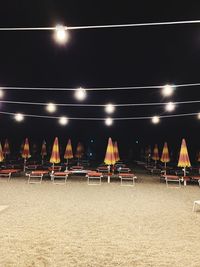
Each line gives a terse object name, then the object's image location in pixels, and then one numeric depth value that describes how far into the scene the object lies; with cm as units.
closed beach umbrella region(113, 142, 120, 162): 2011
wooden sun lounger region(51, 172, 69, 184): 1547
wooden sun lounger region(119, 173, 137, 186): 1523
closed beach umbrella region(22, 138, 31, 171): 2003
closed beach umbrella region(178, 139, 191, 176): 1534
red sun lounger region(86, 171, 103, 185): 1530
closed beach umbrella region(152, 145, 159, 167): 2422
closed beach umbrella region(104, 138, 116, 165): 1658
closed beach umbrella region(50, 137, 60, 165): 1702
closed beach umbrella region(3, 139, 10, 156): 2527
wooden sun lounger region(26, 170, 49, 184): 1499
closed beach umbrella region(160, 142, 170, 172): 1888
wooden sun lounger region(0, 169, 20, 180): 1623
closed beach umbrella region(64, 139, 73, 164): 2058
